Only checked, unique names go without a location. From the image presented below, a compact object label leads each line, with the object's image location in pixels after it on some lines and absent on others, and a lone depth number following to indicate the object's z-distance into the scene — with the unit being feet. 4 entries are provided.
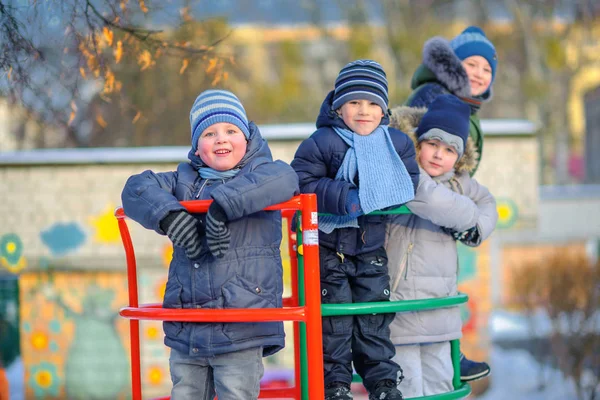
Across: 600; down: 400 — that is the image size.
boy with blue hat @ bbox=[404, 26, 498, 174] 29.84
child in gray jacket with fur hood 25.40
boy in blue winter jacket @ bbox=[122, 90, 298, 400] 20.75
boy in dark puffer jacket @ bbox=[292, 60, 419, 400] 23.48
